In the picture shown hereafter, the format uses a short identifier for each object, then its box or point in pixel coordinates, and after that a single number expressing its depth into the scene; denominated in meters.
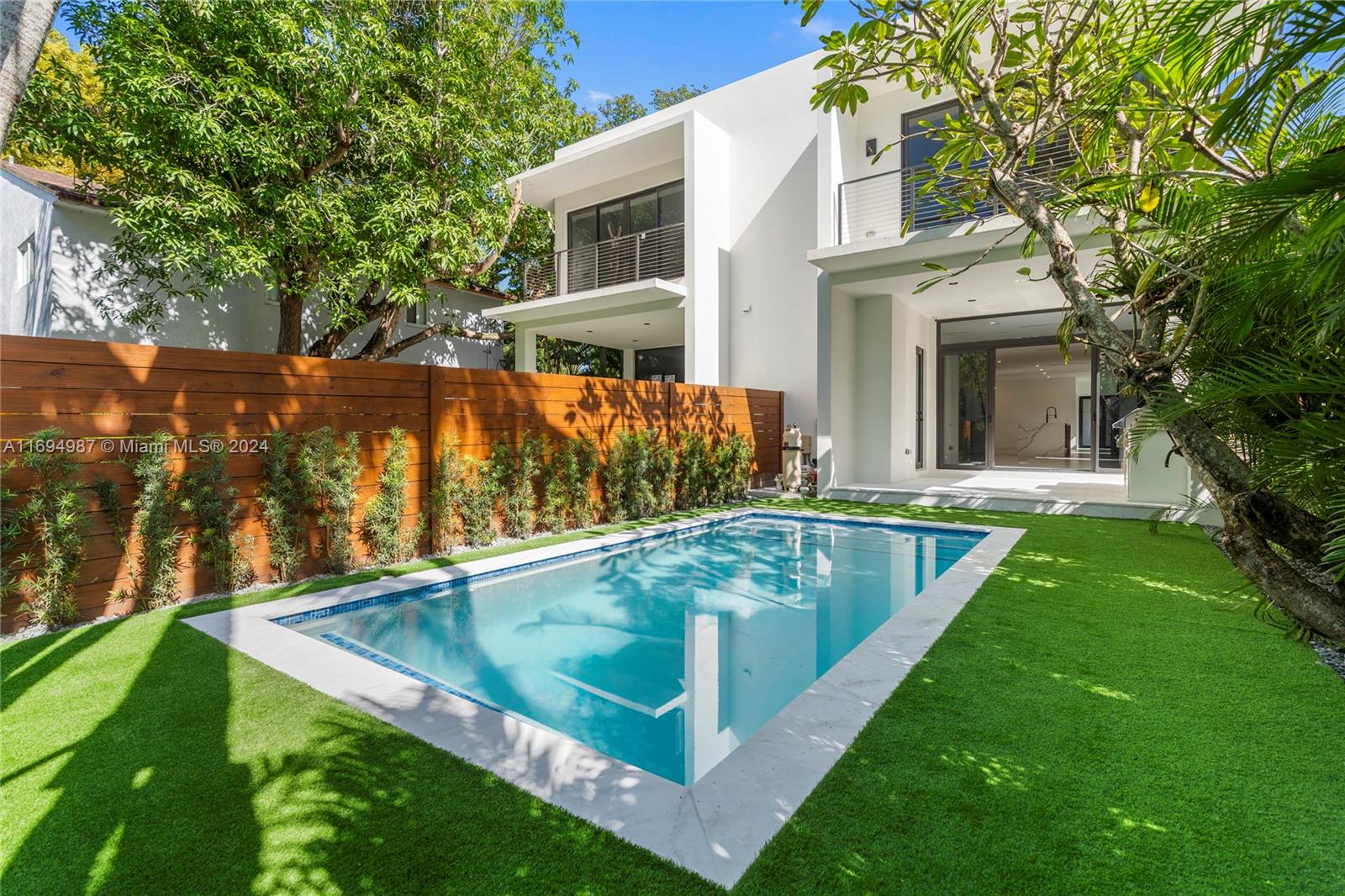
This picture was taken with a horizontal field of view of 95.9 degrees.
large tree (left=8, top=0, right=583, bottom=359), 9.09
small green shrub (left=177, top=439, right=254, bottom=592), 5.09
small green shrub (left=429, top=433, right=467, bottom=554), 6.90
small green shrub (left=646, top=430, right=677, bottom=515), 10.05
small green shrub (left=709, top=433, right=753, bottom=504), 11.29
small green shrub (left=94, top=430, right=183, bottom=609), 4.76
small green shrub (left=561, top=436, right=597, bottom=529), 8.55
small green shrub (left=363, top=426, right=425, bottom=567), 6.32
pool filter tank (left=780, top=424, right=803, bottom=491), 12.61
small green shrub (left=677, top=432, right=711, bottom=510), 10.70
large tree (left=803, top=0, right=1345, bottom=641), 1.22
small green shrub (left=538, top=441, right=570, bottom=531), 8.30
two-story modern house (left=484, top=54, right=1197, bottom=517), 10.88
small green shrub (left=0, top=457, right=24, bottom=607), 4.16
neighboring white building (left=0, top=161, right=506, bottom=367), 10.83
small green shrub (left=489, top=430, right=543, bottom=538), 7.76
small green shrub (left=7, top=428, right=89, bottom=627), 4.27
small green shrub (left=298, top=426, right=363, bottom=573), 5.82
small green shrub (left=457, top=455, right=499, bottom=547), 7.21
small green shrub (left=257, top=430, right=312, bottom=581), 5.53
